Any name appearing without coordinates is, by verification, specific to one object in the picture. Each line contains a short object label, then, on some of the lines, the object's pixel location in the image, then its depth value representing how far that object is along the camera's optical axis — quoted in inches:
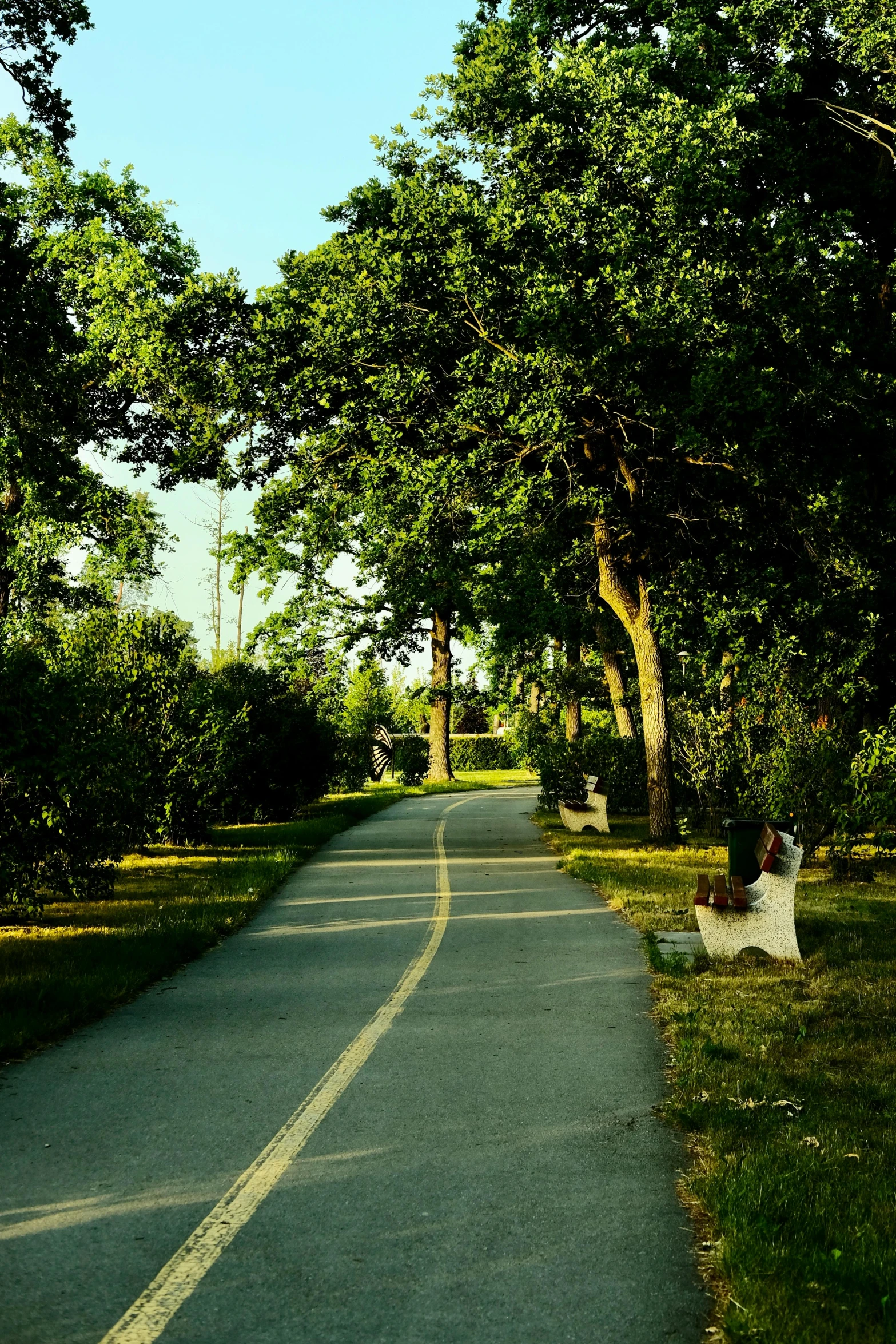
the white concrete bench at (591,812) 980.6
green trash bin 595.2
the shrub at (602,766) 1156.5
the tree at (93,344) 600.4
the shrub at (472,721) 3791.8
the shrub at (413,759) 2365.9
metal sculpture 2258.9
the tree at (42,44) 630.5
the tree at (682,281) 713.6
